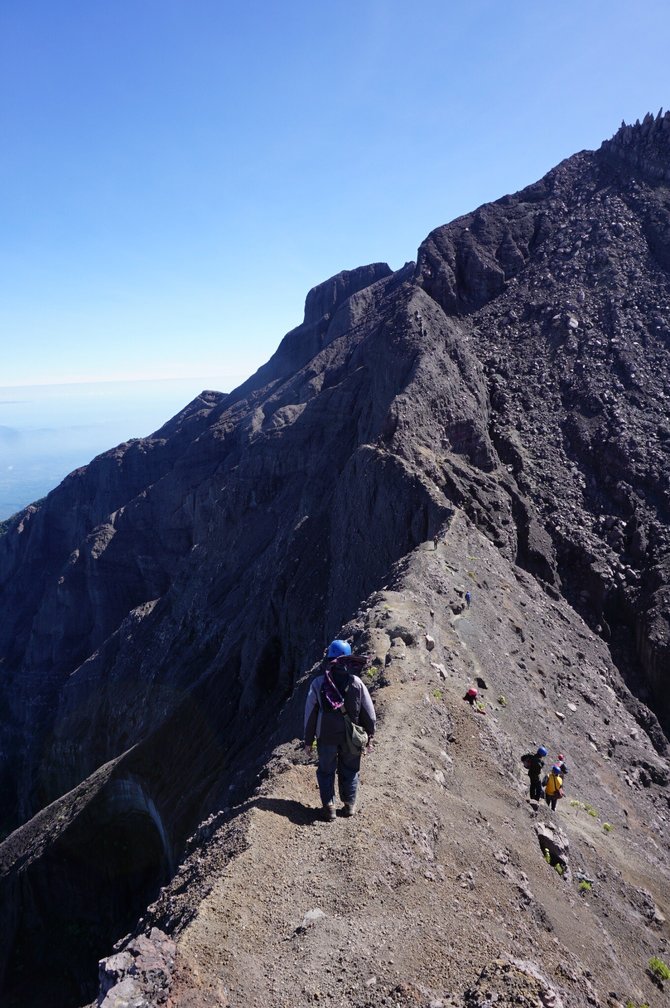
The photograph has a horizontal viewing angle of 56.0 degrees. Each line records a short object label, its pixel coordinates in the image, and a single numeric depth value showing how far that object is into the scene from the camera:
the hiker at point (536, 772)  11.68
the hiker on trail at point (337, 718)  8.04
